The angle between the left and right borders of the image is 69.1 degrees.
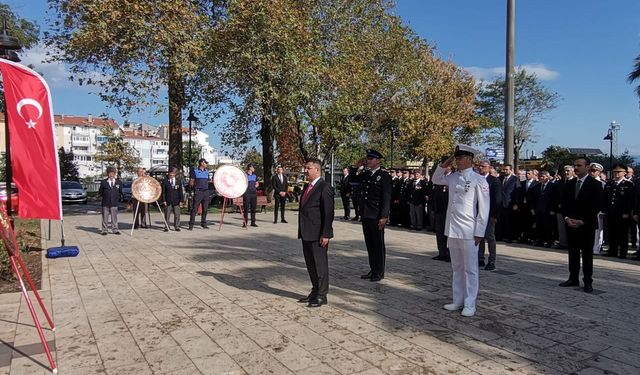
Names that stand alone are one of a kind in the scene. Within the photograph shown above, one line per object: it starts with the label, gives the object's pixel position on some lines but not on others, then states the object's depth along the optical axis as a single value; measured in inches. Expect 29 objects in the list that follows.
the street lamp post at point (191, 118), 825.2
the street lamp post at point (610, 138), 1286.9
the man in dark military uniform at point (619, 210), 386.6
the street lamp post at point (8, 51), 275.5
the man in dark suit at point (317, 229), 224.8
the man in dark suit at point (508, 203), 448.5
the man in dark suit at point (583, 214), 255.4
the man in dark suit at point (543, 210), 438.6
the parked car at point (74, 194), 1066.1
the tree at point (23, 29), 1047.2
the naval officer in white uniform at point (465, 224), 212.1
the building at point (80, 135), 4087.1
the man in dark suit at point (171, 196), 525.7
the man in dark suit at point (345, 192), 650.2
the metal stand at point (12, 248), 150.9
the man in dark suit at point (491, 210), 296.7
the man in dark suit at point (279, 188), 606.2
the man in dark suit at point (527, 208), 456.1
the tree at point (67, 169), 1984.5
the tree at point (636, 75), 1616.6
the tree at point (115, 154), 1988.2
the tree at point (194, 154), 2573.8
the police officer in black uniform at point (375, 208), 275.4
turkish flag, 195.9
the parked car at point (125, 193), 1155.3
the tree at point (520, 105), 1844.2
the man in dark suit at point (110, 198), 484.7
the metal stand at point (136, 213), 510.9
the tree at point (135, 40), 636.7
